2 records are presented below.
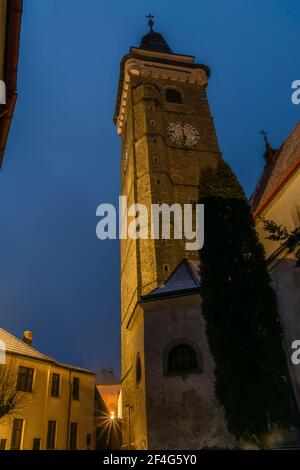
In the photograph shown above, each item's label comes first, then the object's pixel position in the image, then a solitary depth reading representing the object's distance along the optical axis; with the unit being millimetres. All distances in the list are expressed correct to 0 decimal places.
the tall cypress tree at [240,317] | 10930
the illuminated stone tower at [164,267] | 13609
